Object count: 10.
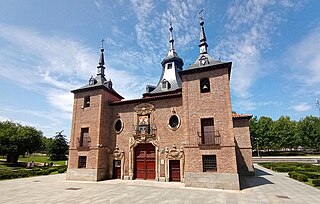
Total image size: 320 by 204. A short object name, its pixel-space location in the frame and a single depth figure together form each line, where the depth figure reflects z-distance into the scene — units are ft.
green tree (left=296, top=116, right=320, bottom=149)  166.40
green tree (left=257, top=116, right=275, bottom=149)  167.43
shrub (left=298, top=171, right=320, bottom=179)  52.97
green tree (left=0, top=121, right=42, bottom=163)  112.37
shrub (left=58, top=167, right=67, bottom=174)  81.47
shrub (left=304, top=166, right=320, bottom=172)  71.00
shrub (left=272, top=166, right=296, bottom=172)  73.69
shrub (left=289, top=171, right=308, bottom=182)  50.37
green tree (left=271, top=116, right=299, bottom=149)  165.78
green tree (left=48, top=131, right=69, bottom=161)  141.49
